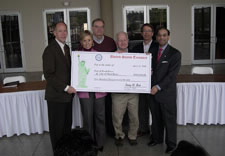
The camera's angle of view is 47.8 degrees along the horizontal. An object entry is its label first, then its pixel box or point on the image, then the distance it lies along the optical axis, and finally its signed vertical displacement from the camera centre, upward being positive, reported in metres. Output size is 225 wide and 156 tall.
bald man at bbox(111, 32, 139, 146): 3.37 -0.88
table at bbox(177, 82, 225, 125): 4.07 -0.96
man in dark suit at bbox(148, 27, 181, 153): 3.10 -0.50
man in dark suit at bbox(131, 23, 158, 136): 3.42 -0.08
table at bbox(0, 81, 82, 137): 3.86 -0.96
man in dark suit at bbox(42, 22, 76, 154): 2.92 -0.39
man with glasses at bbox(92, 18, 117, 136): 3.37 +0.08
